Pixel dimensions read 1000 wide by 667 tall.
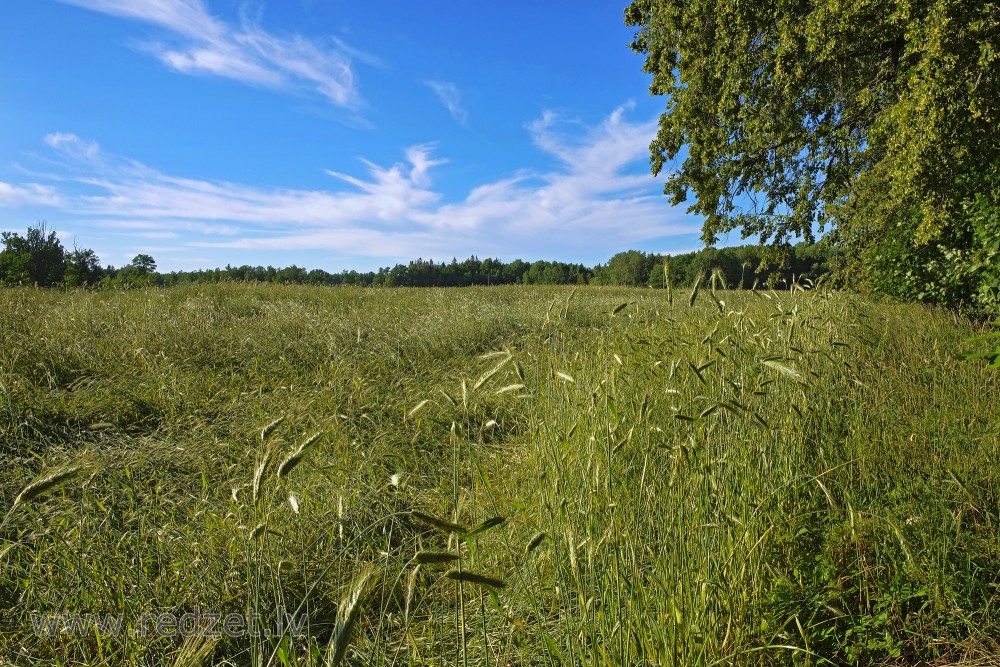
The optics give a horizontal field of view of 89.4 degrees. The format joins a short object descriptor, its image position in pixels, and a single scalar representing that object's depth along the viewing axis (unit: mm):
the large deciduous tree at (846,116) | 6262
